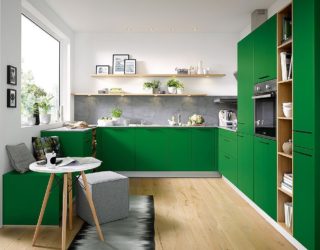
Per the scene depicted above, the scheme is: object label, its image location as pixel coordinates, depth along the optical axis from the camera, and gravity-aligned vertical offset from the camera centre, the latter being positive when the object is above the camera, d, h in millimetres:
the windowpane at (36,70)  4289 +740
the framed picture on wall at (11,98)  3460 +242
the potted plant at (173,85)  6266 +664
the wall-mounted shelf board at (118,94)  6219 +501
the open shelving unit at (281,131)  3182 -101
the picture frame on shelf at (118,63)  6316 +1101
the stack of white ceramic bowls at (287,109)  3016 +105
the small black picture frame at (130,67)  6297 +1019
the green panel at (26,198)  3303 -767
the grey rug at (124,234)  2832 -1060
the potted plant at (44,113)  4570 +103
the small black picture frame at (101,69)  6320 +974
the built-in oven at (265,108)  3338 +132
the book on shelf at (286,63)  3104 +541
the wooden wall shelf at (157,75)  6215 +852
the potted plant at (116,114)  6176 +125
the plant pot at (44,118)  4652 +40
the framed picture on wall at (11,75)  3466 +489
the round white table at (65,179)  2662 -502
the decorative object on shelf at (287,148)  3033 -251
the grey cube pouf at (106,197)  3361 -798
